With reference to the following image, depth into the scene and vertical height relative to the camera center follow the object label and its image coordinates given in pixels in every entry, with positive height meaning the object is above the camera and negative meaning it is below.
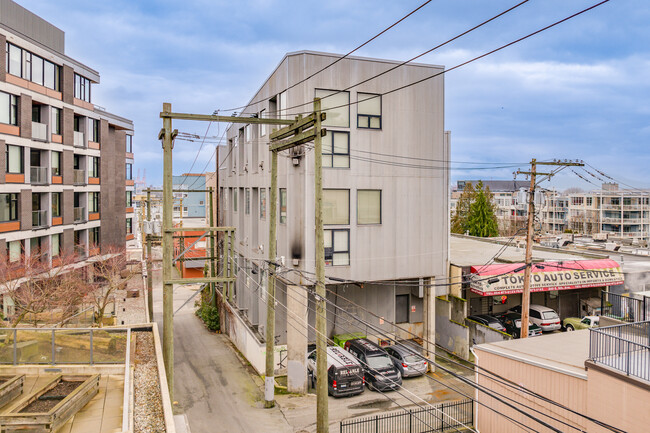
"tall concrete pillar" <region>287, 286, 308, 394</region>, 20.72 -6.12
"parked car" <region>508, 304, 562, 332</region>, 29.81 -7.23
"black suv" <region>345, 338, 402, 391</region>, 20.59 -7.33
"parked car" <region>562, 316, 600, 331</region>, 29.20 -7.57
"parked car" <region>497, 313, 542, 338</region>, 28.39 -7.49
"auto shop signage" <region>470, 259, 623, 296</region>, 27.45 -4.39
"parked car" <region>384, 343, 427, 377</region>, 22.31 -7.67
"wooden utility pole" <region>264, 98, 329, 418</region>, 12.46 -1.11
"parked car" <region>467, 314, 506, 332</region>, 27.80 -7.01
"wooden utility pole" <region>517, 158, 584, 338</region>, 20.69 -1.95
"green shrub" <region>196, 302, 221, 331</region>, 34.75 -8.59
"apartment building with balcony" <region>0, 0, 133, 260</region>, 27.88 +4.15
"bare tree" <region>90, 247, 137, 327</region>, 26.48 -4.44
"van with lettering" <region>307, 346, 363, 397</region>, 19.92 -7.46
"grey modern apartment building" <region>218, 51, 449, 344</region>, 21.50 +1.48
